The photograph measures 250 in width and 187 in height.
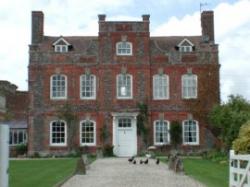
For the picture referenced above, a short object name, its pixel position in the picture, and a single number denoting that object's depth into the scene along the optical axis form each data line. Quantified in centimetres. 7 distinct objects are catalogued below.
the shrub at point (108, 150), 4119
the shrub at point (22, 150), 4472
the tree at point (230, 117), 3384
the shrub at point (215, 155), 3400
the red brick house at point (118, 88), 4244
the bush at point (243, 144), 1495
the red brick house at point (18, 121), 5353
